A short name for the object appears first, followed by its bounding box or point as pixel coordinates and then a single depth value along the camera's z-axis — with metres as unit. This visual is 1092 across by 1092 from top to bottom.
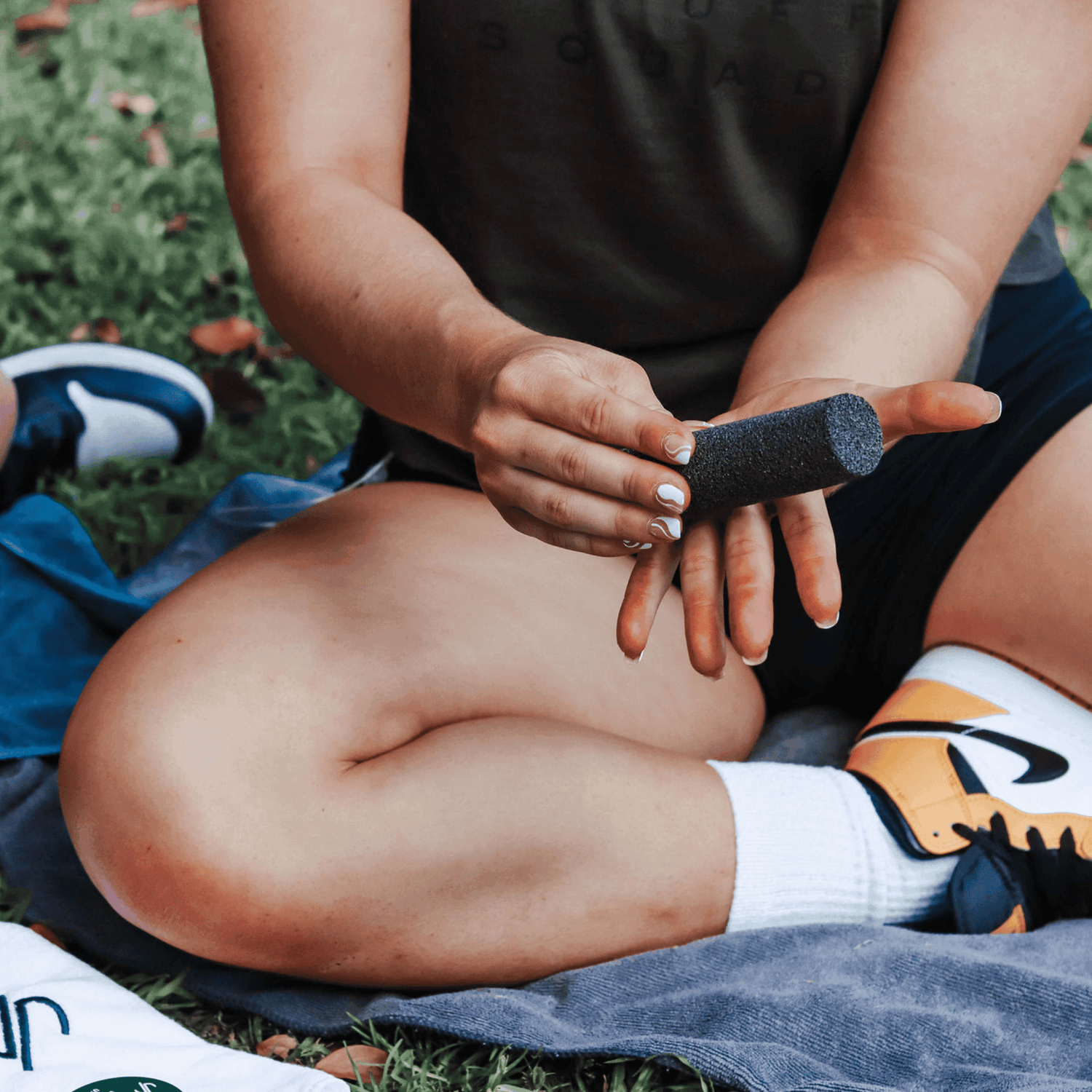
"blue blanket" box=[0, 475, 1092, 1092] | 1.24
